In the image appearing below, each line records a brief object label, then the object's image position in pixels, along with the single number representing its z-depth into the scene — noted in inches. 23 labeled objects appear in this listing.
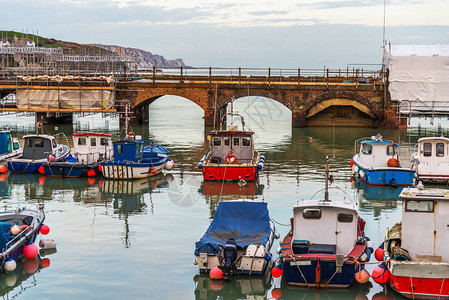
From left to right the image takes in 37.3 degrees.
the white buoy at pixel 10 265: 771.4
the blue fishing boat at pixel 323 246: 716.7
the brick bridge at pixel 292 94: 2397.9
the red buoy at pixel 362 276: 717.9
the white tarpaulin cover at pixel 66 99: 2418.8
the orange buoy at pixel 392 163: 1337.4
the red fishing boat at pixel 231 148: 1414.9
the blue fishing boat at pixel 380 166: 1311.5
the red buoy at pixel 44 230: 885.8
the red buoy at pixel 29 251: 824.3
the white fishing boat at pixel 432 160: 1322.6
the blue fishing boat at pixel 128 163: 1393.9
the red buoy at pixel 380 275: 720.3
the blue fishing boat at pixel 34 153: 1486.2
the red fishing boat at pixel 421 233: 714.8
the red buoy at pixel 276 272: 732.7
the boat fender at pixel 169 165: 1512.1
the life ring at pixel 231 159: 1378.0
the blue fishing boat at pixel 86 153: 1441.9
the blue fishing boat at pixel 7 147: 1611.7
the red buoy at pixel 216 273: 750.5
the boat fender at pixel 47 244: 880.3
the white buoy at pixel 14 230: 808.9
